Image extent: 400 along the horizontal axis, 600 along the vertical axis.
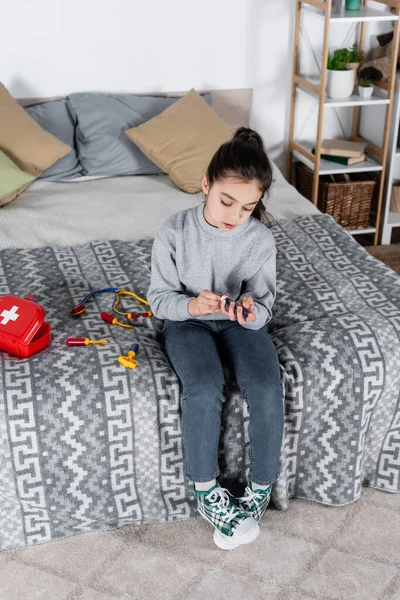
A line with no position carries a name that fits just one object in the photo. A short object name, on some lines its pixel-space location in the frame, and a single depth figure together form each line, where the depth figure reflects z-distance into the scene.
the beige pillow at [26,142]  2.97
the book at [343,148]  3.38
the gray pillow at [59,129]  3.14
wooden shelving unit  3.12
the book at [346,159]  3.39
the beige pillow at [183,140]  3.05
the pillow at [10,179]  2.82
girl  1.81
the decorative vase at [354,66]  3.28
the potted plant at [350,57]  3.29
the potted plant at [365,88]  3.30
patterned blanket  1.80
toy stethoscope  2.08
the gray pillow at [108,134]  3.17
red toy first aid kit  1.85
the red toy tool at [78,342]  1.92
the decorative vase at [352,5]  3.23
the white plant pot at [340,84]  3.23
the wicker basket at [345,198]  3.40
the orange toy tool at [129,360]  1.83
